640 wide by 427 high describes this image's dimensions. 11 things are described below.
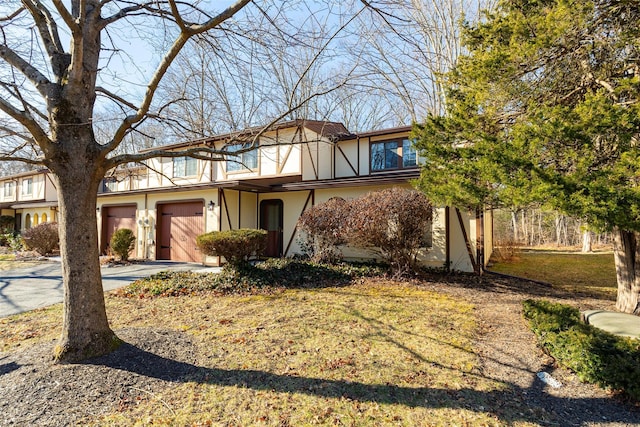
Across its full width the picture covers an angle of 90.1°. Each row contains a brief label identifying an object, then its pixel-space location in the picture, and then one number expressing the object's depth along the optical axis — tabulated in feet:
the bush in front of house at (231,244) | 29.07
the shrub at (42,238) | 48.47
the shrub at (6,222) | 75.90
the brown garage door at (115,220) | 48.03
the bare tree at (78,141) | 11.95
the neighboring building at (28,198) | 68.80
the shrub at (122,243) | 41.19
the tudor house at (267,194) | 39.50
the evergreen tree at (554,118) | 15.56
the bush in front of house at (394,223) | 28.55
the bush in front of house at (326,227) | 31.19
